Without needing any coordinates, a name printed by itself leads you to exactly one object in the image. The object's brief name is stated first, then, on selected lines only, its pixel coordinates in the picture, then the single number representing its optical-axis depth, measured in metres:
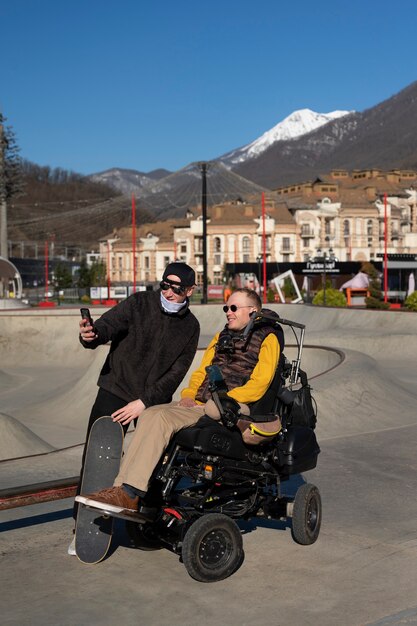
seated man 4.94
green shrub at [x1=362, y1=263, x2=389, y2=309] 41.69
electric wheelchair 5.09
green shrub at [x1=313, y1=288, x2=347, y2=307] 44.88
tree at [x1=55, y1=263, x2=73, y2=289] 87.75
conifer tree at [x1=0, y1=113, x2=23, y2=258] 64.19
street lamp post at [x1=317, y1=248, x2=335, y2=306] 43.09
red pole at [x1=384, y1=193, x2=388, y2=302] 46.79
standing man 5.48
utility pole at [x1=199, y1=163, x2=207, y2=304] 52.12
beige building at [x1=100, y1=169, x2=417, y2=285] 114.31
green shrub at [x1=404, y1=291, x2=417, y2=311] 35.06
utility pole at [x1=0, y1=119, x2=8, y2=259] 63.75
